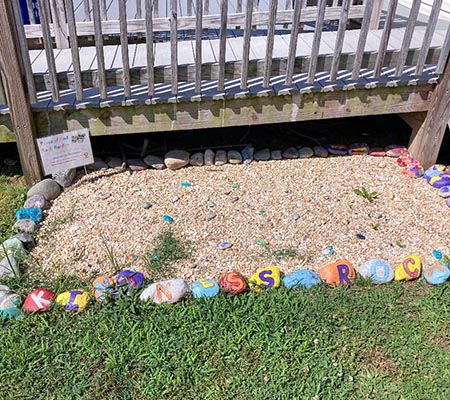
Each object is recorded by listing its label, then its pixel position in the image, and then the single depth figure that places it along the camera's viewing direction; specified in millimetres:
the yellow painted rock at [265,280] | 2829
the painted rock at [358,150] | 4207
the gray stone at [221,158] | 4008
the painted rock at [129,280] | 2768
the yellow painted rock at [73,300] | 2660
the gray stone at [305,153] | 4148
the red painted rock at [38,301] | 2635
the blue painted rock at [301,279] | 2846
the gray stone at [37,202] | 3379
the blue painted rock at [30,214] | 3264
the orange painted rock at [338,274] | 2879
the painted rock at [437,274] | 2910
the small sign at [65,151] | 3385
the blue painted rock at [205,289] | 2750
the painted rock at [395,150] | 4203
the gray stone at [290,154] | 4125
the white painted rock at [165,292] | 2707
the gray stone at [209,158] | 3996
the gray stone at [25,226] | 3164
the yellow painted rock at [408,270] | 2934
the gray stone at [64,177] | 3604
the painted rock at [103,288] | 2705
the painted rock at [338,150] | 4191
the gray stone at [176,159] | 3898
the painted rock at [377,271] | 2914
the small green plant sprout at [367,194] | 3623
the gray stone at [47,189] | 3469
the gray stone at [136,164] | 3895
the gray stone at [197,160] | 3982
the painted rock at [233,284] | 2768
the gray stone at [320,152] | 4175
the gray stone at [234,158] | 4023
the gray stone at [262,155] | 4090
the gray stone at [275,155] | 4105
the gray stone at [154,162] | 3910
